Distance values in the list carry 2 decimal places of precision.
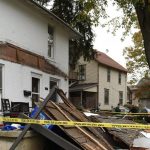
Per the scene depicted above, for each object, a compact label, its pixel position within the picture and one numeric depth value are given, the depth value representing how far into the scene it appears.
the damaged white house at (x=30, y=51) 15.20
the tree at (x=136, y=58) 36.82
